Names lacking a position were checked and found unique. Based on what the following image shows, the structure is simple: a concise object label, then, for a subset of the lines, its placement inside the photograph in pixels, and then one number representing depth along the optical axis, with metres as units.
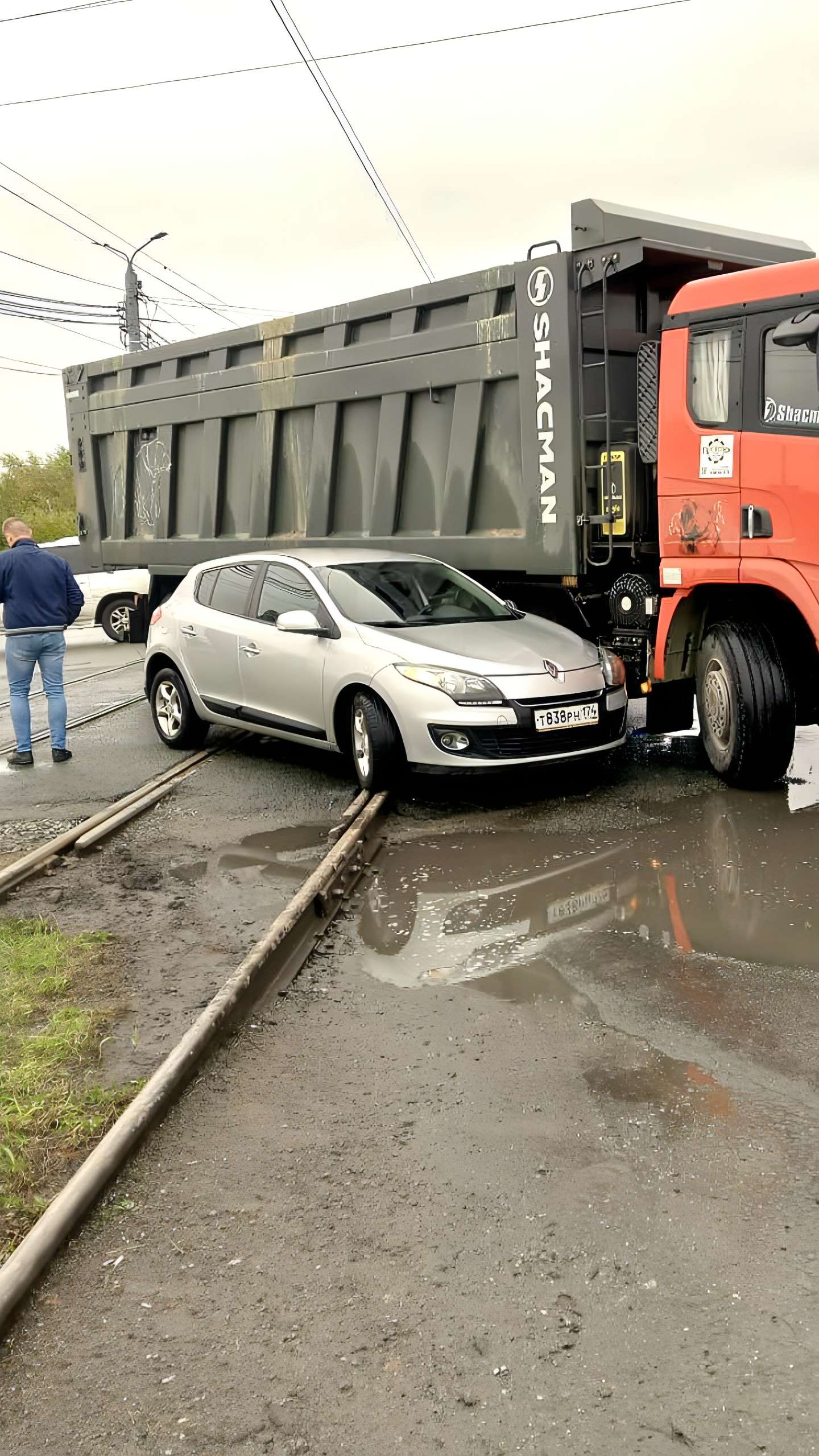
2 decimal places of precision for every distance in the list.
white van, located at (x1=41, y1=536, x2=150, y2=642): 19.44
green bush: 58.40
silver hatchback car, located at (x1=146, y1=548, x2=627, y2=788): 7.22
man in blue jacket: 9.74
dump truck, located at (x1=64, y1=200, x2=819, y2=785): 7.13
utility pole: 29.86
